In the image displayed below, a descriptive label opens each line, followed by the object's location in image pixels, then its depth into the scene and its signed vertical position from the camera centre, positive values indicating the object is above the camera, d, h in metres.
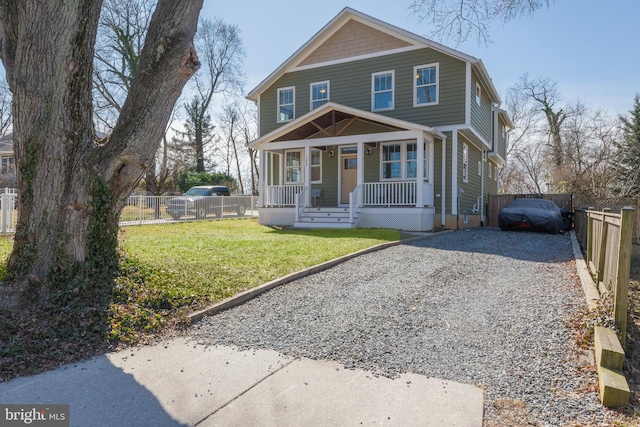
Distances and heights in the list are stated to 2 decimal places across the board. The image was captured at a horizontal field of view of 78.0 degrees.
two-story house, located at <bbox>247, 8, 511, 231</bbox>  13.62 +2.49
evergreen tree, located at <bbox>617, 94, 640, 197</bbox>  20.56 +2.60
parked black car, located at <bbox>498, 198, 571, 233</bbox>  12.59 -0.61
